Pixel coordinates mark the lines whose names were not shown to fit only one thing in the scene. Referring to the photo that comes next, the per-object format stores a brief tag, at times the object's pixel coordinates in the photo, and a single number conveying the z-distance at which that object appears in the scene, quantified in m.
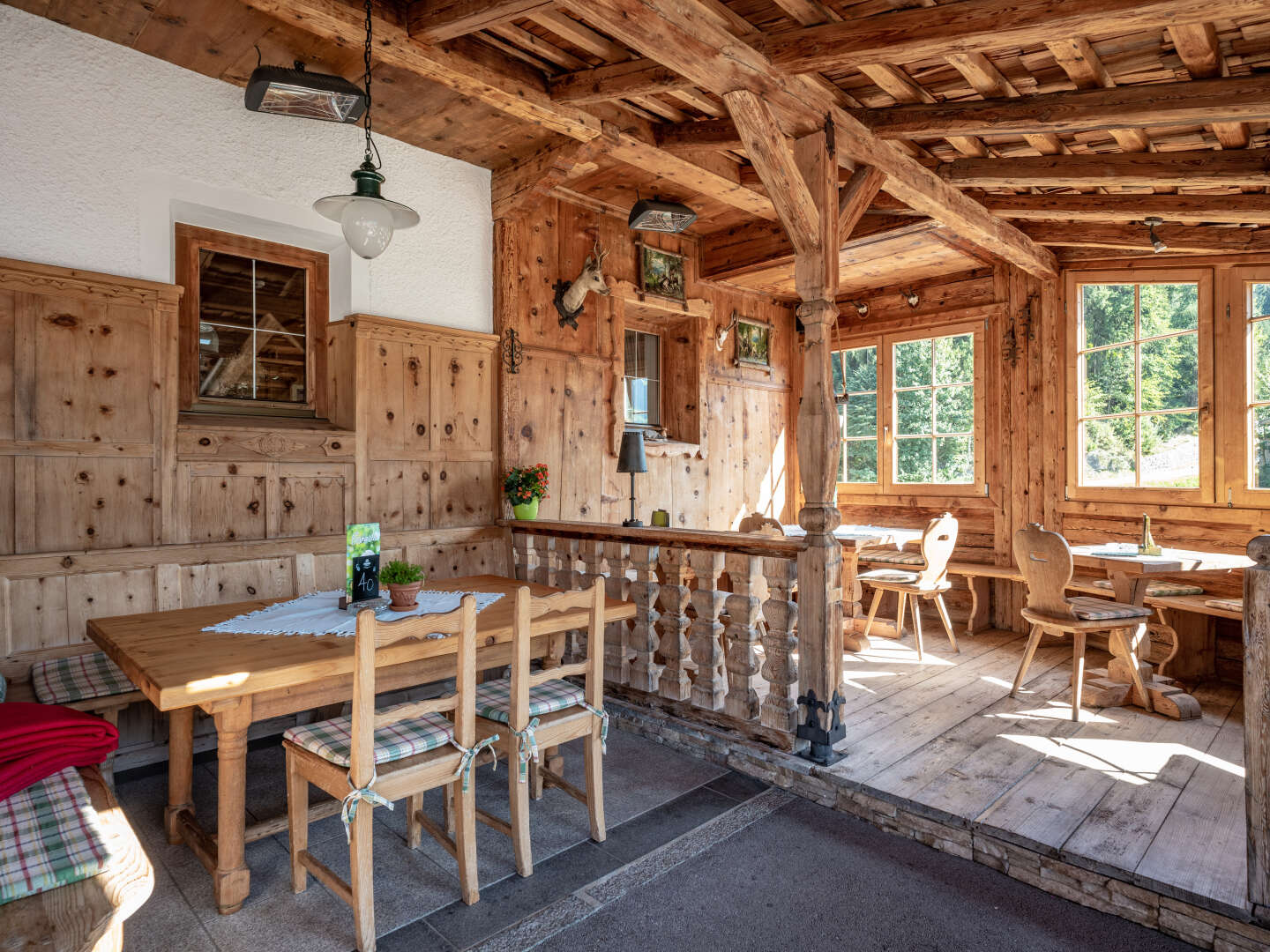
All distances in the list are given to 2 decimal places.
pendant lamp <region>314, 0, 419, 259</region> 2.54
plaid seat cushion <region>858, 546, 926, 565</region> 5.32
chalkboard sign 2.67
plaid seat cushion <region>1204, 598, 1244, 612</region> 3.82
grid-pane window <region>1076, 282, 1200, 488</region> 4.87
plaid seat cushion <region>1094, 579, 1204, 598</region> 4.25
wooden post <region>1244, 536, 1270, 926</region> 1.93
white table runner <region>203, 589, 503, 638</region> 2.44
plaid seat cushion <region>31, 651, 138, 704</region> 2.61
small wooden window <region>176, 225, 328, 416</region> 3.54
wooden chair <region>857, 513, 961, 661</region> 4.71
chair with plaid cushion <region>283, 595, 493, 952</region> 1.94
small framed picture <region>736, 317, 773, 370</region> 6.28
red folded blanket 1.84
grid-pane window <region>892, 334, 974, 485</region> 6.05
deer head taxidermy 4.77
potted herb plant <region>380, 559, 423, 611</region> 2.62
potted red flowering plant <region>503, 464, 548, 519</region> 4.32
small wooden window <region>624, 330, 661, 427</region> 5.81
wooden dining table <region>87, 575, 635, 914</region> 1.96
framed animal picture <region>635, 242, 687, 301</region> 5.44
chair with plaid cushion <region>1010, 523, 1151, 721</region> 3.66
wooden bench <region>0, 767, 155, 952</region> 1.35
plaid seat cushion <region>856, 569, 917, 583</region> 4.95
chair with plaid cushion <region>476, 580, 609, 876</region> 2.30
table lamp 4.49
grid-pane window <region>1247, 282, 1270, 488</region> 4.50
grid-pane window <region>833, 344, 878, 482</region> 6.62
